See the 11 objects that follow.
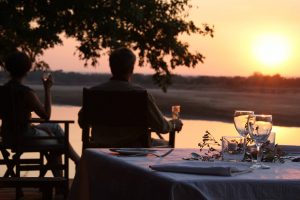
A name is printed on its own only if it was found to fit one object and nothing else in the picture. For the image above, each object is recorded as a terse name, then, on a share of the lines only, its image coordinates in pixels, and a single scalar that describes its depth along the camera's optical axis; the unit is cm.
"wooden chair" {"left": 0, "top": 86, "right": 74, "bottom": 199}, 594
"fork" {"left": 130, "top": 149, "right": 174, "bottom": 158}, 334
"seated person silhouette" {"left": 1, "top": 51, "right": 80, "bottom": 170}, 601
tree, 1038
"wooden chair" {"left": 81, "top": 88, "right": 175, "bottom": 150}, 530
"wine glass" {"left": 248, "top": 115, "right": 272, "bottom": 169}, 308
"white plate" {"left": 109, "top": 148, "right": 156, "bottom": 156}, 334
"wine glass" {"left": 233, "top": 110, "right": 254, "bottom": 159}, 326
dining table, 257
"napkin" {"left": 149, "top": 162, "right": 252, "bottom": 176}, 267
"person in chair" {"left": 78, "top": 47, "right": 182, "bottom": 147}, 528
